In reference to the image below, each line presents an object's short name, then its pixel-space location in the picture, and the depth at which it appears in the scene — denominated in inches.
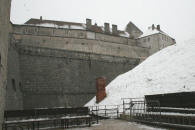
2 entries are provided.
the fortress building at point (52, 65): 758.9
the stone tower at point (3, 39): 260.6
